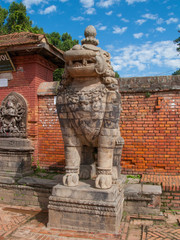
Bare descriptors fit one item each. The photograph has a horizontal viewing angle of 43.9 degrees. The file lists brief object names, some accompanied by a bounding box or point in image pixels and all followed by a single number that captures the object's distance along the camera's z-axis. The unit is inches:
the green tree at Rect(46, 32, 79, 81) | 573.0
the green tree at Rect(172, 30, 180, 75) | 692.7
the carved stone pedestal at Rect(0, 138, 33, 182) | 203.3
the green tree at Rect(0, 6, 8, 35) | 529.3
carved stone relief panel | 219.5
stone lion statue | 124.0
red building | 225.3
